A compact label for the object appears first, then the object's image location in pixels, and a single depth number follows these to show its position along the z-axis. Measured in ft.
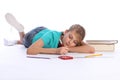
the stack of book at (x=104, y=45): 6.10
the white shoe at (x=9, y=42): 7.13
